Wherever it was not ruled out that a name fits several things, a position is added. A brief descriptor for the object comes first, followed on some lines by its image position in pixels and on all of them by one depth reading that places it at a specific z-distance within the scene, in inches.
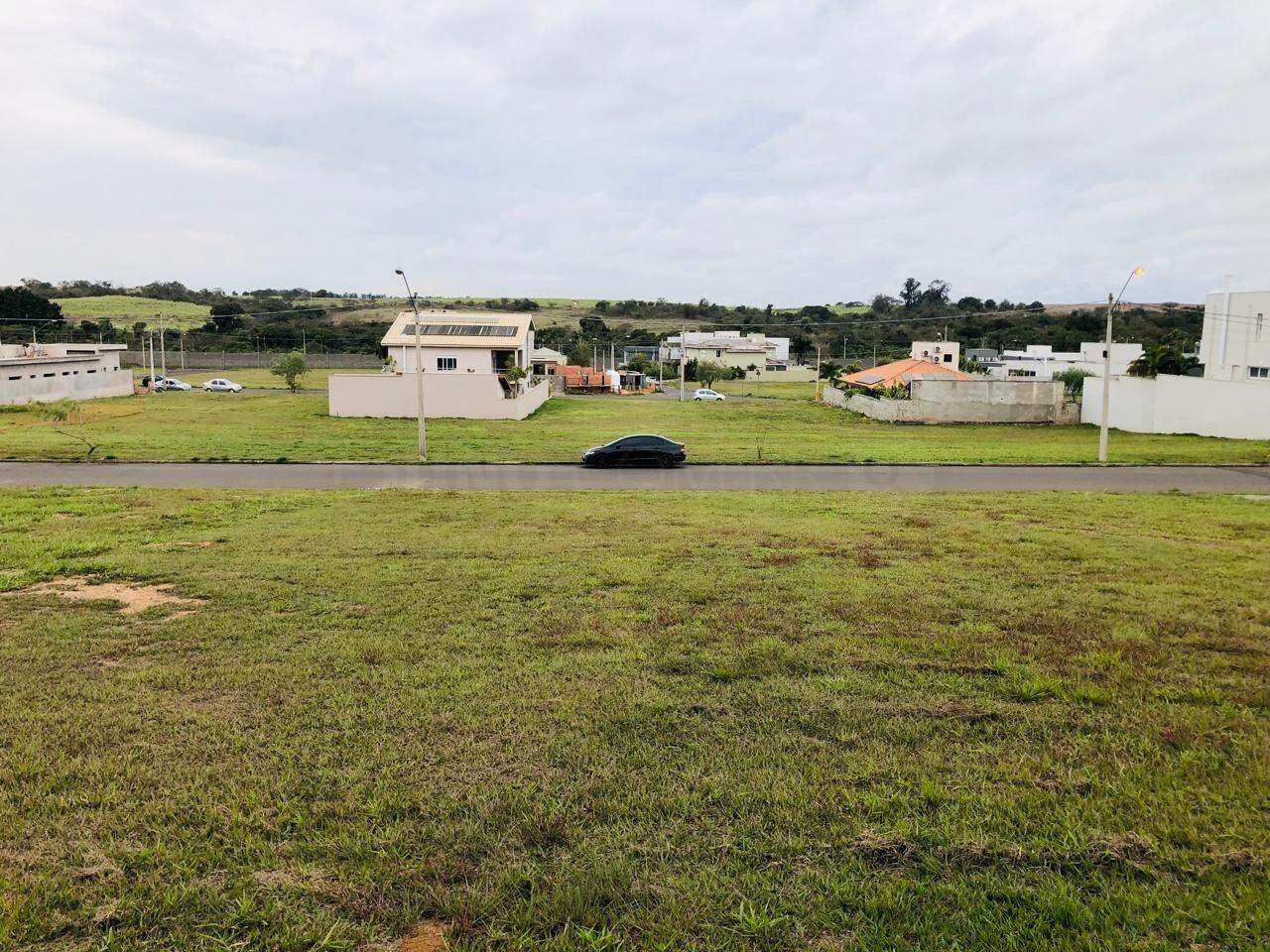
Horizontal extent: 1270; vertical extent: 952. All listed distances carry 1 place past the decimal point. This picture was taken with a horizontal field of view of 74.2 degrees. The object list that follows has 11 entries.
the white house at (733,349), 4527.6
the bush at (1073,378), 2860.5
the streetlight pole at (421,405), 1179.3
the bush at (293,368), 2684.5
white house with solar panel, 1891.0
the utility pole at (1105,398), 1194.0
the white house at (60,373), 1980.8
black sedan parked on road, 1147.3
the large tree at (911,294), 7642.7
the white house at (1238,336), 2037.4
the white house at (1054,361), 3565.5
